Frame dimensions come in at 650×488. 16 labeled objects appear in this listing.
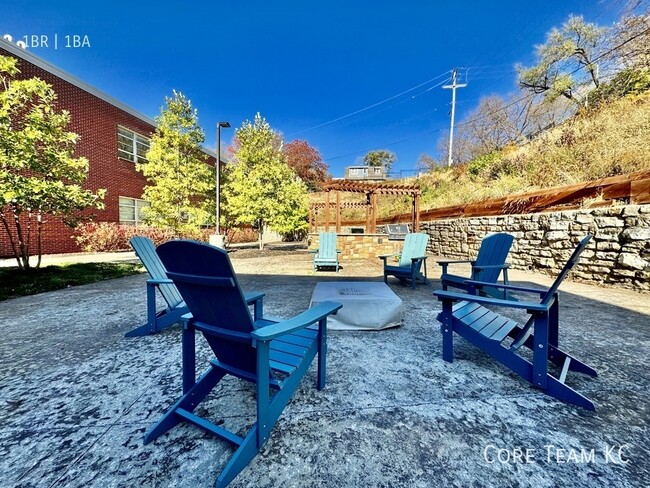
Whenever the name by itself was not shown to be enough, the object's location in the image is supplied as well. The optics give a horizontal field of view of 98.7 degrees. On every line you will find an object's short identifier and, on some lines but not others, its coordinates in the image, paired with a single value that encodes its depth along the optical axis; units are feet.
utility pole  79.56
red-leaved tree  97.71
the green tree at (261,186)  38.58
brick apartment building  30.09
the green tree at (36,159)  15.79
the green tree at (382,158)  123.13
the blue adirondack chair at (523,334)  5.75
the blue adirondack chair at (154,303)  9.10
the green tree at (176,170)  34.30
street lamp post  33.14
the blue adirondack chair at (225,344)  3.93
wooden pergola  36.09
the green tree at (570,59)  41.34
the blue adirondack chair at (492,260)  11.55
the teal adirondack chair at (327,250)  23.87
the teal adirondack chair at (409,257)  16.93
